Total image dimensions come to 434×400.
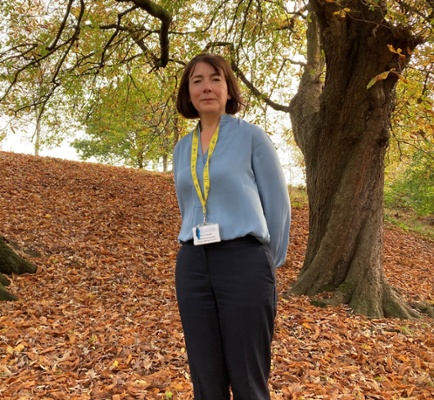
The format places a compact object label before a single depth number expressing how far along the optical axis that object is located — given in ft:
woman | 6.86
